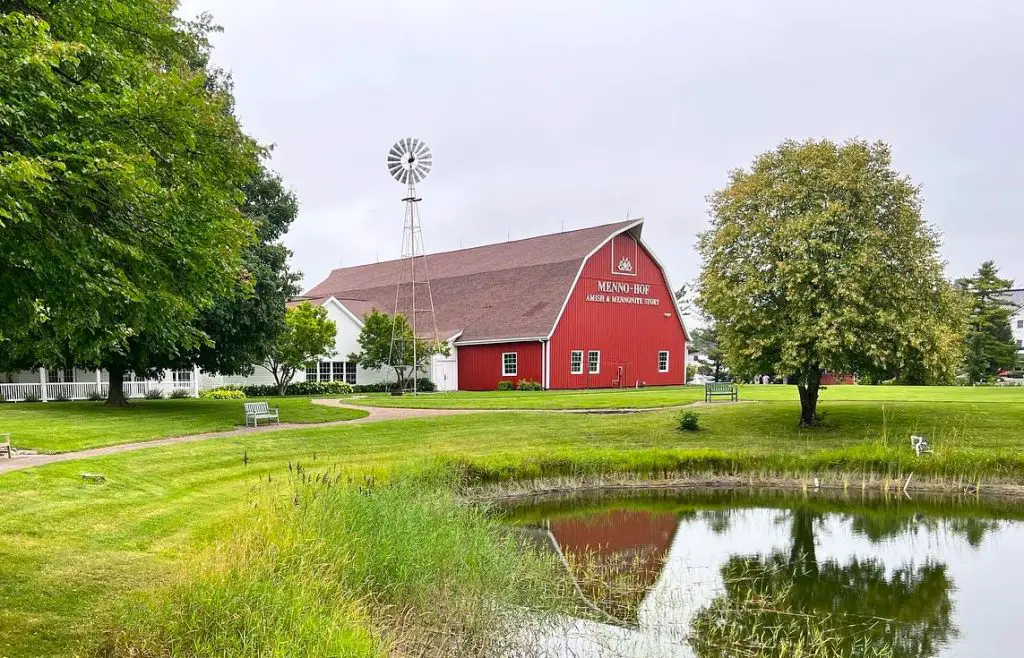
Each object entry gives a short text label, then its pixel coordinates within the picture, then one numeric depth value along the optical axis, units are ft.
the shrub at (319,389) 120.35
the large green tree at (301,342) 113.19
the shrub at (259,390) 119.85
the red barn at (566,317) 121.80
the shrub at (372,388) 129.58
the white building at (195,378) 102.63
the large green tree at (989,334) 163.73
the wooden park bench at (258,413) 70.38
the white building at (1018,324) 275.18
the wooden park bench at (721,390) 92.07
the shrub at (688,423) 70.08
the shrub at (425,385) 125.88
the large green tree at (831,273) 61.21
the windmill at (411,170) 106.22
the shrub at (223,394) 113.09
